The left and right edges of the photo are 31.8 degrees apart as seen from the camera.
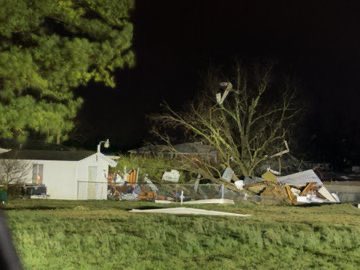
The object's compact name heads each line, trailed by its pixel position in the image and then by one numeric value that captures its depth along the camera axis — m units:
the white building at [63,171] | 38.62
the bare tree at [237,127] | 44.09
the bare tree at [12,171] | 36.97
